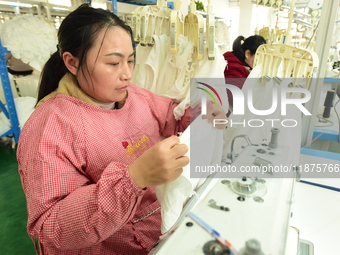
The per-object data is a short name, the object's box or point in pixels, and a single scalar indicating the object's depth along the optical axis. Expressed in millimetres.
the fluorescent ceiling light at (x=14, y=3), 2337
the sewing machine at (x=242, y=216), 483
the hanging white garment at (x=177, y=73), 1356
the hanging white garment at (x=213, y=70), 1276
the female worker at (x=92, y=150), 563
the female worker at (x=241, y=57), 2076
